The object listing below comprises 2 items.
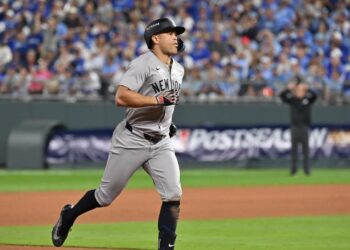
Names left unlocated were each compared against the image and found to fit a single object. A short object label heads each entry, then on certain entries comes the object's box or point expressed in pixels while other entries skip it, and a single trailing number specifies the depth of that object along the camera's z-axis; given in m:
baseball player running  17.36
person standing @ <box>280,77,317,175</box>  44.16
